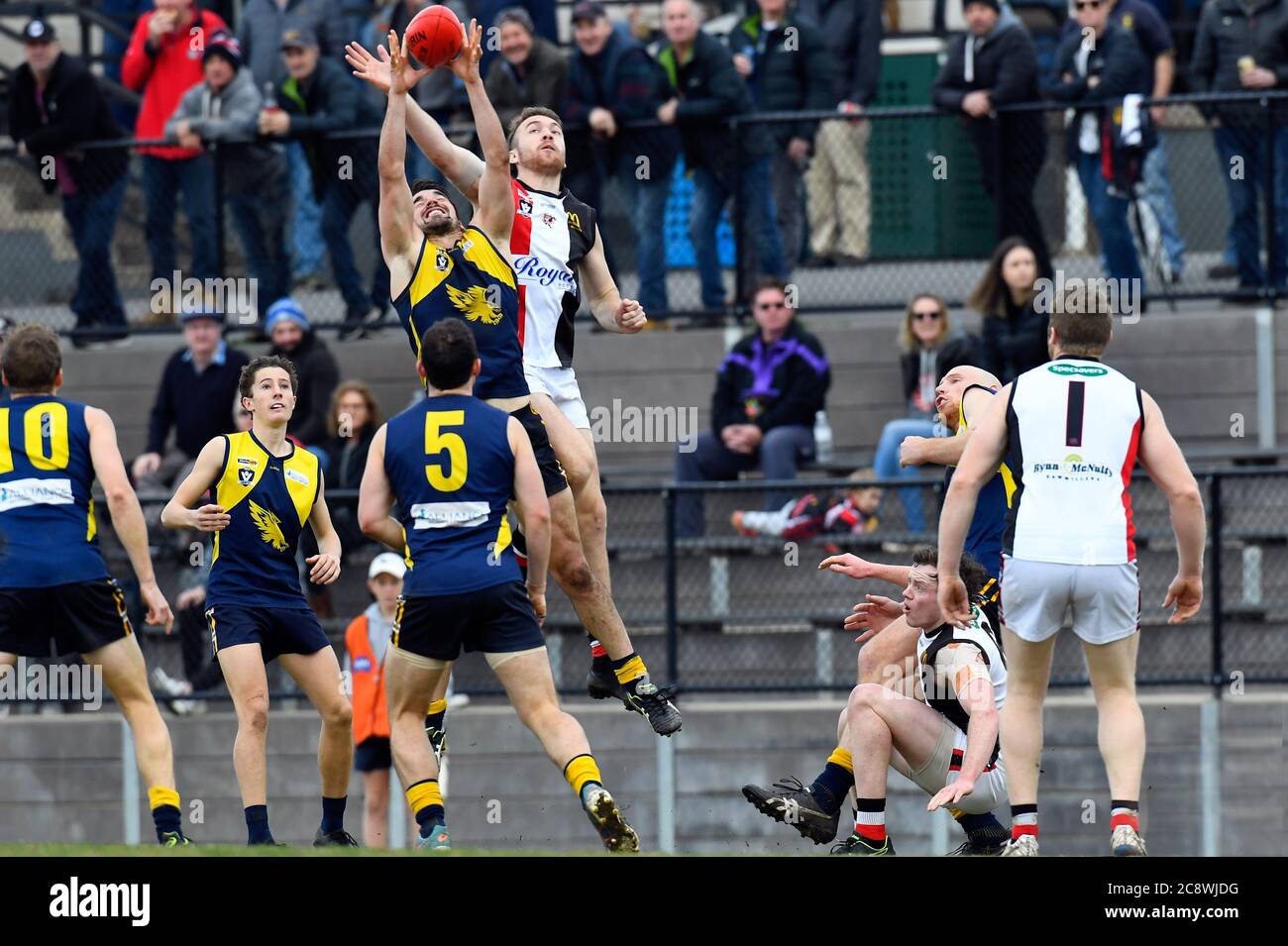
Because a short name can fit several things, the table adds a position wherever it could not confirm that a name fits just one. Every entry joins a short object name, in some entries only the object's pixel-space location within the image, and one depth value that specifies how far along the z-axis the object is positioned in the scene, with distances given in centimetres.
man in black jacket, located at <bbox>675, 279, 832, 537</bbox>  1499
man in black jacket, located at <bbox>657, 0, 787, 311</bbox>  1608
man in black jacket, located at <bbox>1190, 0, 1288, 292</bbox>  1582
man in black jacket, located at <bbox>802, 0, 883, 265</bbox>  1648
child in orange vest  1359
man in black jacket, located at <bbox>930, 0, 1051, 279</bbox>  1603
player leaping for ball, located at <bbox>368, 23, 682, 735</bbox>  981
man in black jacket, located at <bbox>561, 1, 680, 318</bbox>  1612
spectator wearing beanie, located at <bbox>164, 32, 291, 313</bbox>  1675
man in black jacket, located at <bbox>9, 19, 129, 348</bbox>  1698
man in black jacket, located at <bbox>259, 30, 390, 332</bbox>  1650
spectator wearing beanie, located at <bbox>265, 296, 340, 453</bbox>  1550
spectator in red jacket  1694
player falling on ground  962
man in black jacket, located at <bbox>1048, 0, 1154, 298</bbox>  1580
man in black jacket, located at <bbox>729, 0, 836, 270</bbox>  1628
